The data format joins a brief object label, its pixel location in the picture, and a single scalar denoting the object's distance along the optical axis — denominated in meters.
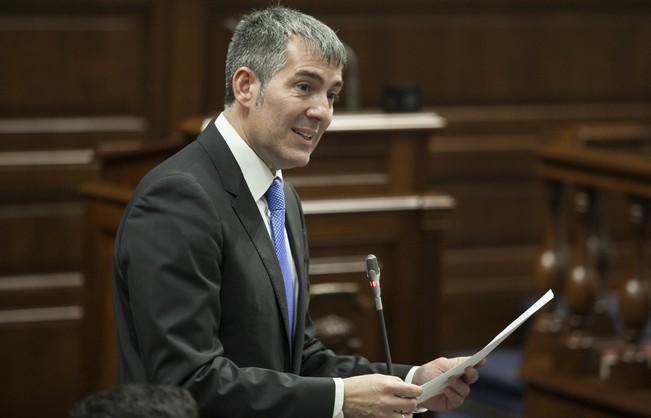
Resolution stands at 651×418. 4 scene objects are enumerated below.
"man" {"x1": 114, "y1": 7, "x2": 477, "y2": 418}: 4.93
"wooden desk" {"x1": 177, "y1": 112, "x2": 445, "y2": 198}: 9.55
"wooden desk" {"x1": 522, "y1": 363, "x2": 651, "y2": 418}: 10.18
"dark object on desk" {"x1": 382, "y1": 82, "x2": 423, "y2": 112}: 10.12
